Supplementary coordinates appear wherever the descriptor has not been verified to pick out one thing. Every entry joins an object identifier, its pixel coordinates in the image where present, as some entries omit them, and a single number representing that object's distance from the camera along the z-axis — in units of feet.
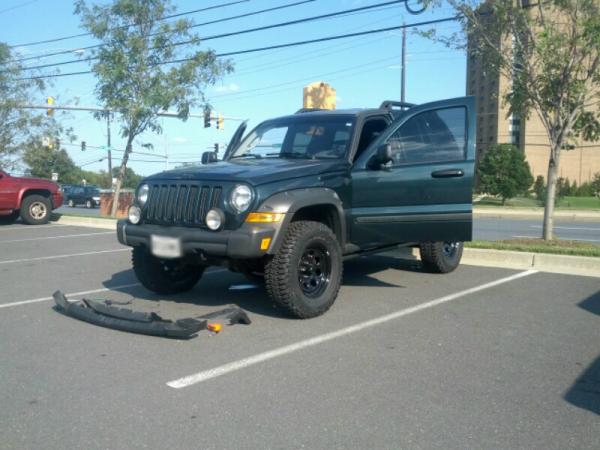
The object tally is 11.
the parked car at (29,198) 48.96
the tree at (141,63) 53.42
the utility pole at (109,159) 137.67
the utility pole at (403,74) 85.25
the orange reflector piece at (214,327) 16.06
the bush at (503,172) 126.00
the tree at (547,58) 30.71
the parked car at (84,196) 140.67
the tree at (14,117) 66.13
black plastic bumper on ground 15.39
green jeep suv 17.06
